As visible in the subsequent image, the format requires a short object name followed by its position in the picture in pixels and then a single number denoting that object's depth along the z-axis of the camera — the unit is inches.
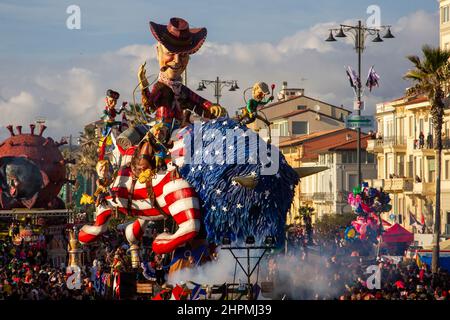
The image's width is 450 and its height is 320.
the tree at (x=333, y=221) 2790.4
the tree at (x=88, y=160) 3302.2
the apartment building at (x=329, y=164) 3565.5
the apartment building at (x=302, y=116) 4099.4
